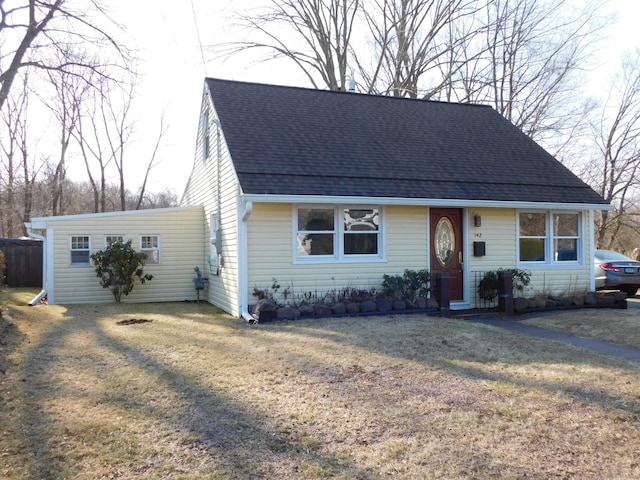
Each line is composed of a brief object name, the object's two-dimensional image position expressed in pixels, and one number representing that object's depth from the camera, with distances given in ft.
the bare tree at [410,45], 81.76
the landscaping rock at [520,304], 36.55
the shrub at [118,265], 41.14
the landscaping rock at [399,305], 33.88
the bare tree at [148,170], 107.76
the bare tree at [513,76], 80.79
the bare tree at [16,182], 86.17
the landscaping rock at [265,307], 30.94
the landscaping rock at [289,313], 31.53
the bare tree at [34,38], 49.88
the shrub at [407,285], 35.60
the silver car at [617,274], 46.14
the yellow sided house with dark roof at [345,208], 34.32
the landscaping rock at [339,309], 32.68
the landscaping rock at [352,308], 32.96
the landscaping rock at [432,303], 34.65
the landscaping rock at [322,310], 32.24
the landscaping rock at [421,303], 34.45
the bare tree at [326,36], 82.69
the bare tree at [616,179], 89.86
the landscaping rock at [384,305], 33.53
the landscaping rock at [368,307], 33.19
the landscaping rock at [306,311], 31.99
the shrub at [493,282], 37.99
